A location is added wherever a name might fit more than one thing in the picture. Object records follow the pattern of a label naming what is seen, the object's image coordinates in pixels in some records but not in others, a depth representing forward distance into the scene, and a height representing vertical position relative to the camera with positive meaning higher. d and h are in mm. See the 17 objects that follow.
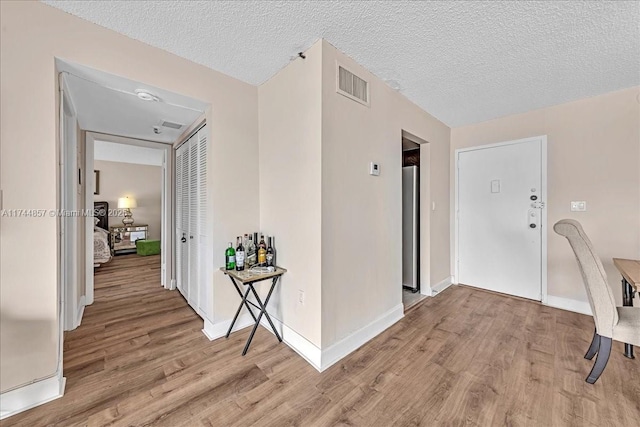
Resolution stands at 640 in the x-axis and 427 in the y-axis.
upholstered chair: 1662 -661
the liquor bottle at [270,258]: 2387 -434
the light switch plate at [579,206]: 2912 +70
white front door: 3234 -61
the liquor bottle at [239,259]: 2268 -428
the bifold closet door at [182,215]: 3184 -36
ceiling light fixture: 2072 +996
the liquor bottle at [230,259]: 2309 -430
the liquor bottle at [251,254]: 2400 -407
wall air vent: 2076 +1088
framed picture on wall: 6684 +805
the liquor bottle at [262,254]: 2410 -400
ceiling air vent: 2889 +1036
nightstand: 6463 -660
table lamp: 6930 +171
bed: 4930 -705
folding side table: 2064 -603
